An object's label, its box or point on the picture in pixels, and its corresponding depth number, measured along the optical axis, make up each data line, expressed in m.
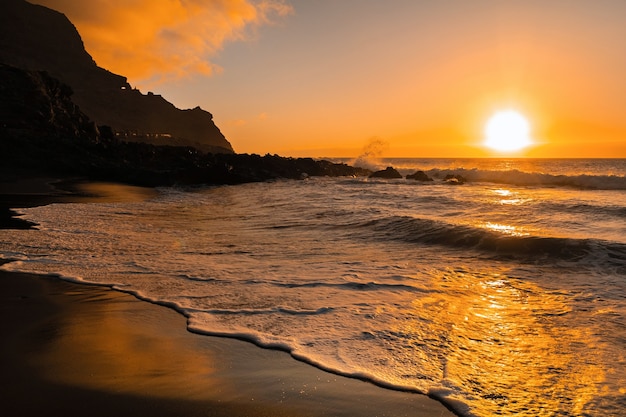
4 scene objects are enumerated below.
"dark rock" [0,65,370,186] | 26.12
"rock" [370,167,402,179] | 45.47
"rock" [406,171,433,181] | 41.28
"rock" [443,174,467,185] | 39.19
